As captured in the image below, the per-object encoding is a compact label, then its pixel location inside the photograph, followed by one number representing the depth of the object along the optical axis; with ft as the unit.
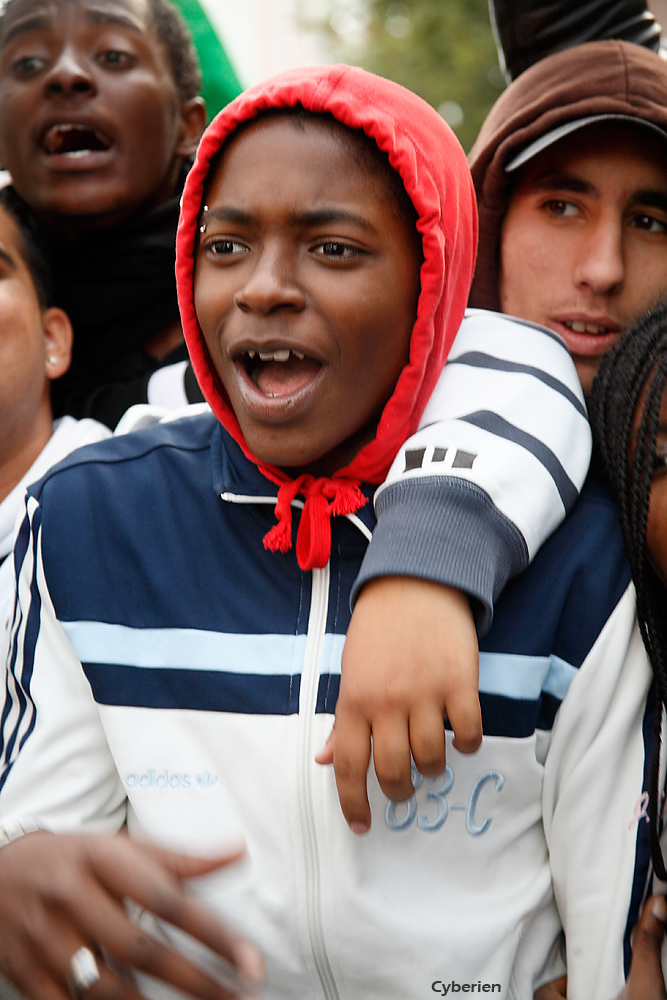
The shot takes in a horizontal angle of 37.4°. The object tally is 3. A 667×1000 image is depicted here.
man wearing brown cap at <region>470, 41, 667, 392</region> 6.95
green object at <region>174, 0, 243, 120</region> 10.15
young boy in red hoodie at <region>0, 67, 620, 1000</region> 5.02
